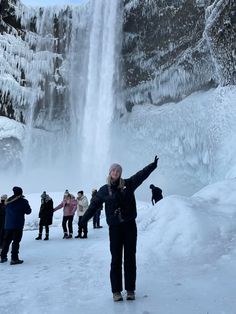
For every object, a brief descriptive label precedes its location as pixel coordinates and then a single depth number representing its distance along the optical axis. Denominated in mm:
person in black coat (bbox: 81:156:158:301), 3142
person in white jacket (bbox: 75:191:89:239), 8815
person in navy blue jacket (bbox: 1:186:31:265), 5317
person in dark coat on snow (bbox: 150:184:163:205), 10643
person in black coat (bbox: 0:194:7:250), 6466
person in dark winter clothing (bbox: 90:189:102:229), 10087
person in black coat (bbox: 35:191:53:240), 8030
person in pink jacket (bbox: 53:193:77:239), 8289
